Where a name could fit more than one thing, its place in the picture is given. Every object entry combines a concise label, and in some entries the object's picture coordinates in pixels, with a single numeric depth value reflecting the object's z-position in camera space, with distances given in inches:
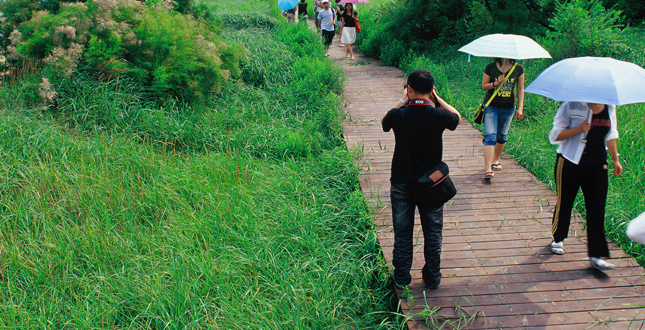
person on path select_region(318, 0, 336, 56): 587.2
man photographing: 140.6
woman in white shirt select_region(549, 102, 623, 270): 158.7
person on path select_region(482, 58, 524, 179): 225.5
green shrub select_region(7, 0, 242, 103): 311.0
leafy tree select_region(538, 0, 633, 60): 399.5
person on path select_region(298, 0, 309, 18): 763.4
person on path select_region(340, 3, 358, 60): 576.4
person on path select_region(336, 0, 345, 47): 711.1
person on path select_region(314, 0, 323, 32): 748.0
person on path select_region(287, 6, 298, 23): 789.9
